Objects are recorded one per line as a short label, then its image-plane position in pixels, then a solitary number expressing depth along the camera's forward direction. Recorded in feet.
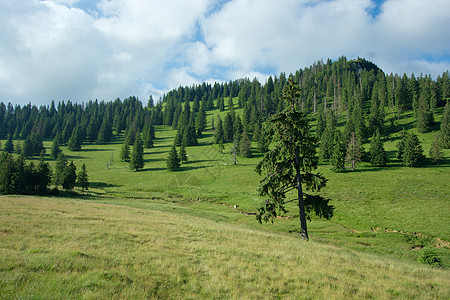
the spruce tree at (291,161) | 64.34
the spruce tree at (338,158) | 221.85
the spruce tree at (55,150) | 352.16
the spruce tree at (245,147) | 304.50
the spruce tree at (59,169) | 222.40
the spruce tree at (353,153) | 234.17
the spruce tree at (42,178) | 163.32
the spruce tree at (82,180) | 192.95
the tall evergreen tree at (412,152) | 213.87
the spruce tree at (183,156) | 302.25
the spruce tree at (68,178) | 185.47
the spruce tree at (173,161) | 272.72
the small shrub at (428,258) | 64.03
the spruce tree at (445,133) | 251.52
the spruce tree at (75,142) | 394.32
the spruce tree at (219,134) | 378.28
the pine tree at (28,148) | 346.54
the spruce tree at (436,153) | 211.39
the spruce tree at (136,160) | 281.33
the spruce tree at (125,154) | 328.90
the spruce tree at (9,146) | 371.15
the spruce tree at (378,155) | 228.02
